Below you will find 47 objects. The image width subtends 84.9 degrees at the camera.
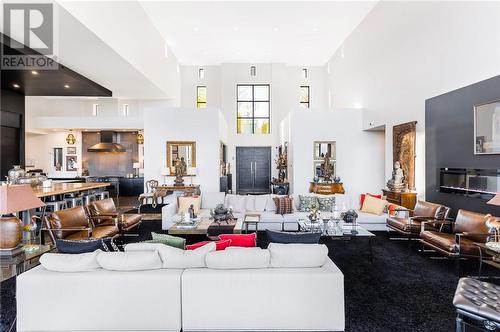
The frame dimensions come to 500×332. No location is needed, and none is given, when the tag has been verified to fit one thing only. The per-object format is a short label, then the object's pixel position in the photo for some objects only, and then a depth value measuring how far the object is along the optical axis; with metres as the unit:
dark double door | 13.20
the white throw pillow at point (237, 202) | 6.18
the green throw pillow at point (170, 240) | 2.72
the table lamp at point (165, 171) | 8.70
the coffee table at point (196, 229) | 4.65
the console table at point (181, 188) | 8.56
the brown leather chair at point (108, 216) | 4.95
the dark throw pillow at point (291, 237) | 2.77
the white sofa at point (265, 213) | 5.68
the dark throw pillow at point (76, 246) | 2.56
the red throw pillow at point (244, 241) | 2.82
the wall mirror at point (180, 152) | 8.95
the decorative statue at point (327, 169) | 9.19
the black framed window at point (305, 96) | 13.62
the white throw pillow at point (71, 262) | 2.36
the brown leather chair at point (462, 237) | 3.68
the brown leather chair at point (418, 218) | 4.69
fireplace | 4.20
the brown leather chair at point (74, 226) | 4.07
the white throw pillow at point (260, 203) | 6.18
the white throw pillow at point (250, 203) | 6.18
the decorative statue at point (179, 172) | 8.71
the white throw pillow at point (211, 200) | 6.41
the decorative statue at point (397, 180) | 6.64
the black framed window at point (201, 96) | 13.54
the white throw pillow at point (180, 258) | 2.45
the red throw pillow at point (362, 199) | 6.24
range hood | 10.99
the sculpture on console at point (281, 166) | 11.50
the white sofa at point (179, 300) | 2.32
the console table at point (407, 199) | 6.21
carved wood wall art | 6.39
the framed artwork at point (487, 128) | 4.15
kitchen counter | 5.65
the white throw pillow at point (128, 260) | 2.38
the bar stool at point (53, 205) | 6.06
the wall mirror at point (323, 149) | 9.32
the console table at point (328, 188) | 9.05
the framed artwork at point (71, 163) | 12.11
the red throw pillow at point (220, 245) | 2.70
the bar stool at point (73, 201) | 6.57
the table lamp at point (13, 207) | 2.87
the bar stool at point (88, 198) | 7.31
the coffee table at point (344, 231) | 4.37
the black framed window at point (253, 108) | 13.26
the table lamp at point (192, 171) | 8.88
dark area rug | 2.66
